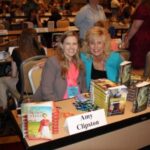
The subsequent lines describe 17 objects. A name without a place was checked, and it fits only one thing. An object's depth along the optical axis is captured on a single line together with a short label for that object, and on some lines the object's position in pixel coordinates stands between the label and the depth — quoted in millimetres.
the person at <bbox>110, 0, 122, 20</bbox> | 6839
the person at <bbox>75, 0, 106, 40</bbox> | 2981
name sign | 1146
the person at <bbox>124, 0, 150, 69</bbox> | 2295
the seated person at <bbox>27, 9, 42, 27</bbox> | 4934
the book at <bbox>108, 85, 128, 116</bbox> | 1235
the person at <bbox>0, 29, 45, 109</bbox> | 2209
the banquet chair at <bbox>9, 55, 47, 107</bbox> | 1897
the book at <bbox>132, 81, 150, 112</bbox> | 1282
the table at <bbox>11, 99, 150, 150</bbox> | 1134
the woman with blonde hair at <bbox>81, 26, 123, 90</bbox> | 1767
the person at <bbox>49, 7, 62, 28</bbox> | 5340
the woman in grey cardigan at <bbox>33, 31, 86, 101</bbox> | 1588
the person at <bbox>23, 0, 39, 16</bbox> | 5144
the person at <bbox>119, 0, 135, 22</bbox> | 5216
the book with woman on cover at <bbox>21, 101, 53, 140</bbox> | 1084
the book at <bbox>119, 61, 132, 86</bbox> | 1499
